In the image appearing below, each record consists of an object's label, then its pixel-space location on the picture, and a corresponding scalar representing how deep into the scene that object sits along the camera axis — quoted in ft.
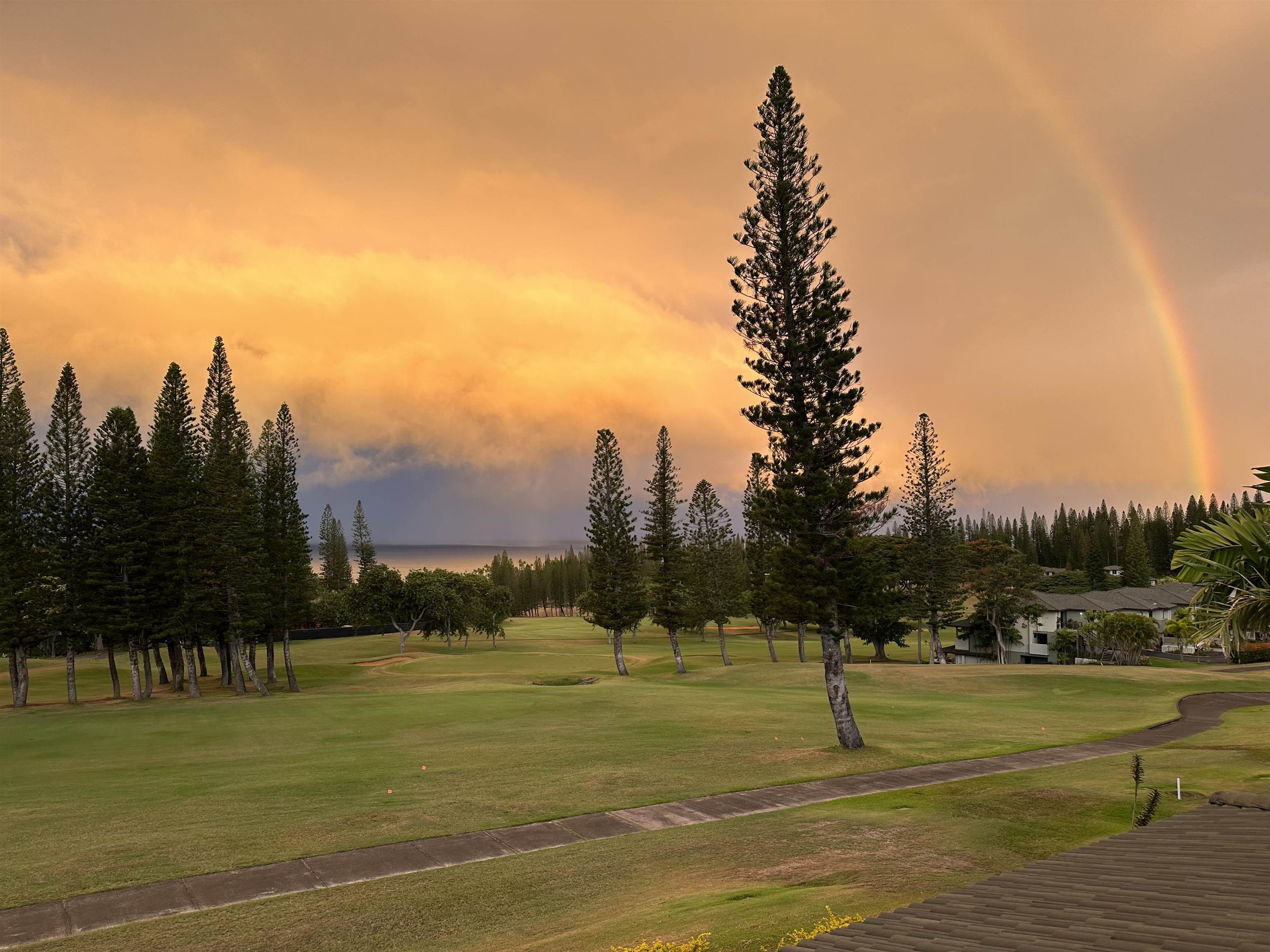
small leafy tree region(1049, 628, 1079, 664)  245.45
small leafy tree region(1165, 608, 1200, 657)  178.93
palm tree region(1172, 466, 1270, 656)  38.01
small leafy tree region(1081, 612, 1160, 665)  216.95
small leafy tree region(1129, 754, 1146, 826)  39.06
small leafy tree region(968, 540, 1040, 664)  233.96
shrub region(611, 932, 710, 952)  25.90
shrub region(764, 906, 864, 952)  26.48
